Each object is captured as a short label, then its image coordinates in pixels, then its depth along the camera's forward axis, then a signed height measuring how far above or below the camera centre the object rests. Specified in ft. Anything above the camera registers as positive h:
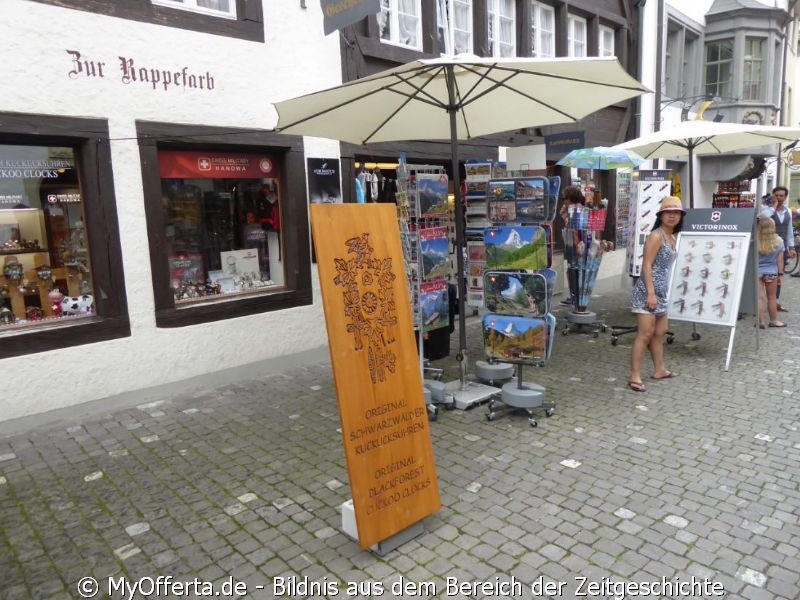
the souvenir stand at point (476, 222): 19.84 -0.28
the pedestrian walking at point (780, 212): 28.73 -0.55
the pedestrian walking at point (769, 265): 24.93 -2.78
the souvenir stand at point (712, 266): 20.95 -2.30
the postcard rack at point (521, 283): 15.97 -1.96
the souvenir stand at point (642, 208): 28.43 -0.09
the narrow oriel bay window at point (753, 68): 57.26 +13.36
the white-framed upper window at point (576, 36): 37.65 +11.45
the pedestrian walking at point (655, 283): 17.89 -2.42
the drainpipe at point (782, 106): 62.28 +11.15
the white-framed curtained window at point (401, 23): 25.79 +8.80
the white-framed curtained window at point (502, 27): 31.32 +10.24
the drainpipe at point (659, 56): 43.57 +11.34
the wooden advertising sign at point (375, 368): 9.37 -2.57
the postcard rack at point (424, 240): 17.01 -0.71
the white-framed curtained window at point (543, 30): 34.50 +10.95
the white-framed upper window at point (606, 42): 40.50 +11.76
